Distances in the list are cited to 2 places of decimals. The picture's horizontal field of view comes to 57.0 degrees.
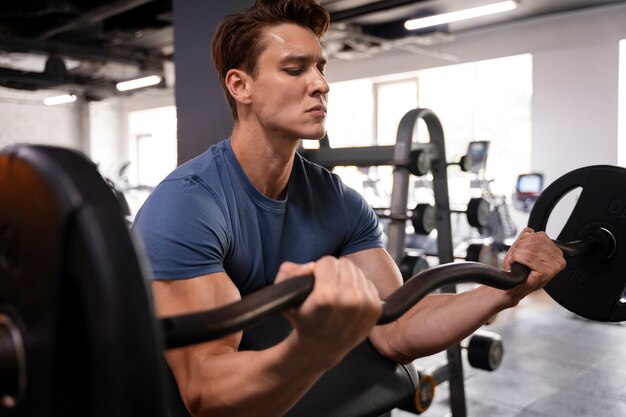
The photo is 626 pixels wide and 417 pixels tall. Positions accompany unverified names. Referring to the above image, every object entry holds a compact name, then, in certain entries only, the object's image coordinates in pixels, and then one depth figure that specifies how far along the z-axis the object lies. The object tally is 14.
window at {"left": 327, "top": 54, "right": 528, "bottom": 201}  7.85
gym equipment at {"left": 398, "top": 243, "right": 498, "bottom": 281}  2.79
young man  0.89
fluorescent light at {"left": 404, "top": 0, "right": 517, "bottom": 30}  5.92
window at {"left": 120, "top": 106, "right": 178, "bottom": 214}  12.18
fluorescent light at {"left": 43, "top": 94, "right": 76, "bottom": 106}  11.09
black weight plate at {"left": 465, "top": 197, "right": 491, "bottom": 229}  3.23
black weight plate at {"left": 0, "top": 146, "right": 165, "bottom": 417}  0.39
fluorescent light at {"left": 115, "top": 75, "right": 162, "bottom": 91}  8.59
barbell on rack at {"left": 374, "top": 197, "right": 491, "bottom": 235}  2.99
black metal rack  2.82
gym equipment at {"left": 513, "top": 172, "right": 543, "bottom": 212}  6.28
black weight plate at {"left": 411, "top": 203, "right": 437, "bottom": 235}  2.99
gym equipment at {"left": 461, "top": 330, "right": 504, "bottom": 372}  2.66
